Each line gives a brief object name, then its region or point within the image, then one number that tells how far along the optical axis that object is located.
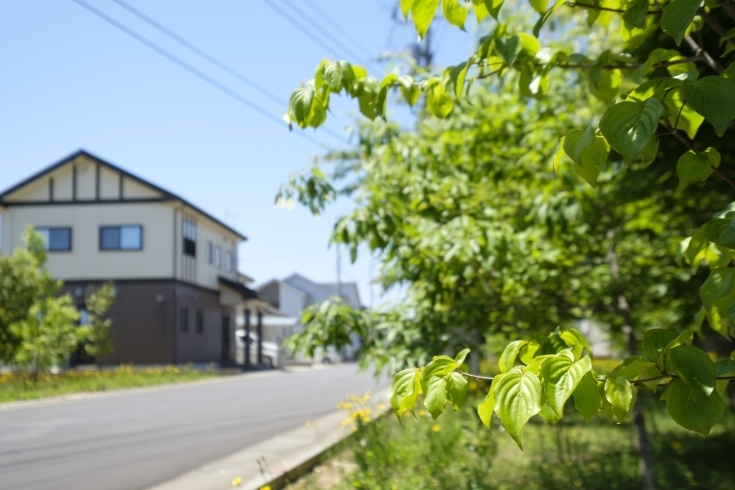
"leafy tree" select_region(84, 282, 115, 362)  24.61
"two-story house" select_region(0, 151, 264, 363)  30.83
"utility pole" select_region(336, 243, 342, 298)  48.31
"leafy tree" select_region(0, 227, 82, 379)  20.64
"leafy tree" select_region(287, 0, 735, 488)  1.84
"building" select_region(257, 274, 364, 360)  56.32
